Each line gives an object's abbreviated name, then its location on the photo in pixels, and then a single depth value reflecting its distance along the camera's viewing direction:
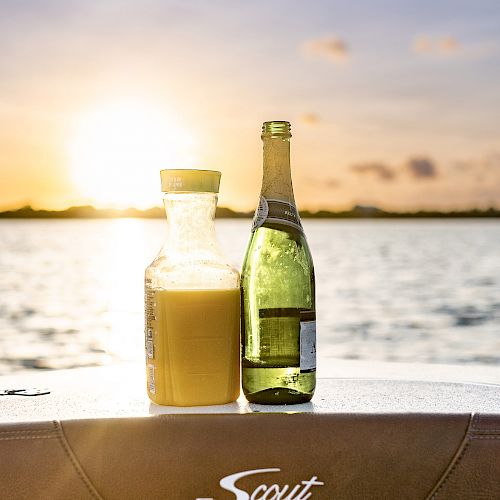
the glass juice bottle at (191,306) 1.28
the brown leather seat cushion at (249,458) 1.25
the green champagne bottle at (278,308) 1.37
